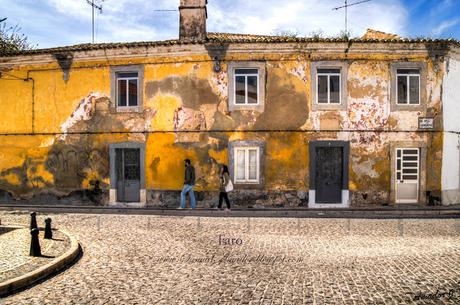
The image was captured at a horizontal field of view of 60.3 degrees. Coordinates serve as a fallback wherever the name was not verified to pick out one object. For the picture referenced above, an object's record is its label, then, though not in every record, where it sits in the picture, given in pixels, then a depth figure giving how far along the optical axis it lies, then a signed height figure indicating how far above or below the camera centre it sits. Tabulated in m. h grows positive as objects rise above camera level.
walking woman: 13.89 -1.31
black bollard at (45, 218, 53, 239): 8.30 -1.74
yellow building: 15.01 +1.07
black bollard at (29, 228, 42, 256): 6.84 -1.69
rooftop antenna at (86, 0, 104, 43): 18.84 +6.82
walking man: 14.24 -1.28
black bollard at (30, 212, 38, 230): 7.96 -1.48
